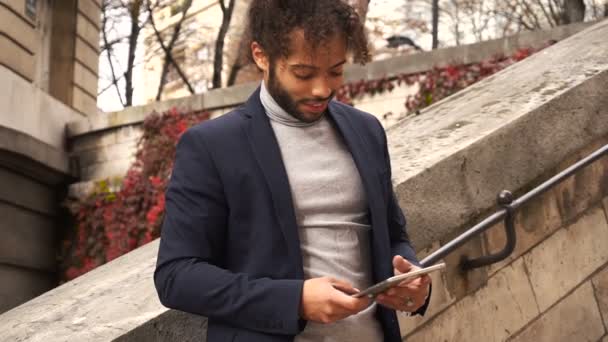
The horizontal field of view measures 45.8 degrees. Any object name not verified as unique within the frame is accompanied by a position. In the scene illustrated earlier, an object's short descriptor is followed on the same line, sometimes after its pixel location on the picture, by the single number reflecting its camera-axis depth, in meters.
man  1.42
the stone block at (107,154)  10.48
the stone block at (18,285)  9.35
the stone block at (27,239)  9.38
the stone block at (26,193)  9.22
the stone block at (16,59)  9.65
